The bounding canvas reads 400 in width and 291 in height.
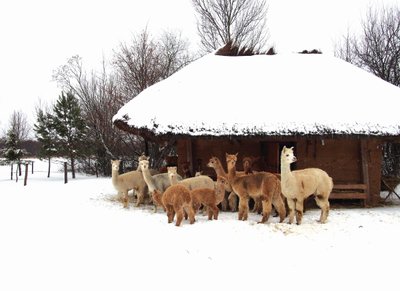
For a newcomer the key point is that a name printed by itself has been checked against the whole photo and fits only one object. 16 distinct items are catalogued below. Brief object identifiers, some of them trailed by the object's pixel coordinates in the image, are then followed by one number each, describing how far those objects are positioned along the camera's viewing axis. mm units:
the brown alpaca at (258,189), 7742
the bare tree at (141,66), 20578
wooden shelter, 9695
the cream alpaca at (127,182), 9898
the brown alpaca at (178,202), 7434
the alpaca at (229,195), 8655
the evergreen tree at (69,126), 26812
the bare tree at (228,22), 22672
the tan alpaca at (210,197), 7805
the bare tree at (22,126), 51722
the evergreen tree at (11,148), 29031
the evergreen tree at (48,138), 26969
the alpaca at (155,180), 9188
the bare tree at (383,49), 19562
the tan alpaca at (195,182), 8742
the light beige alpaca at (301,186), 7562
